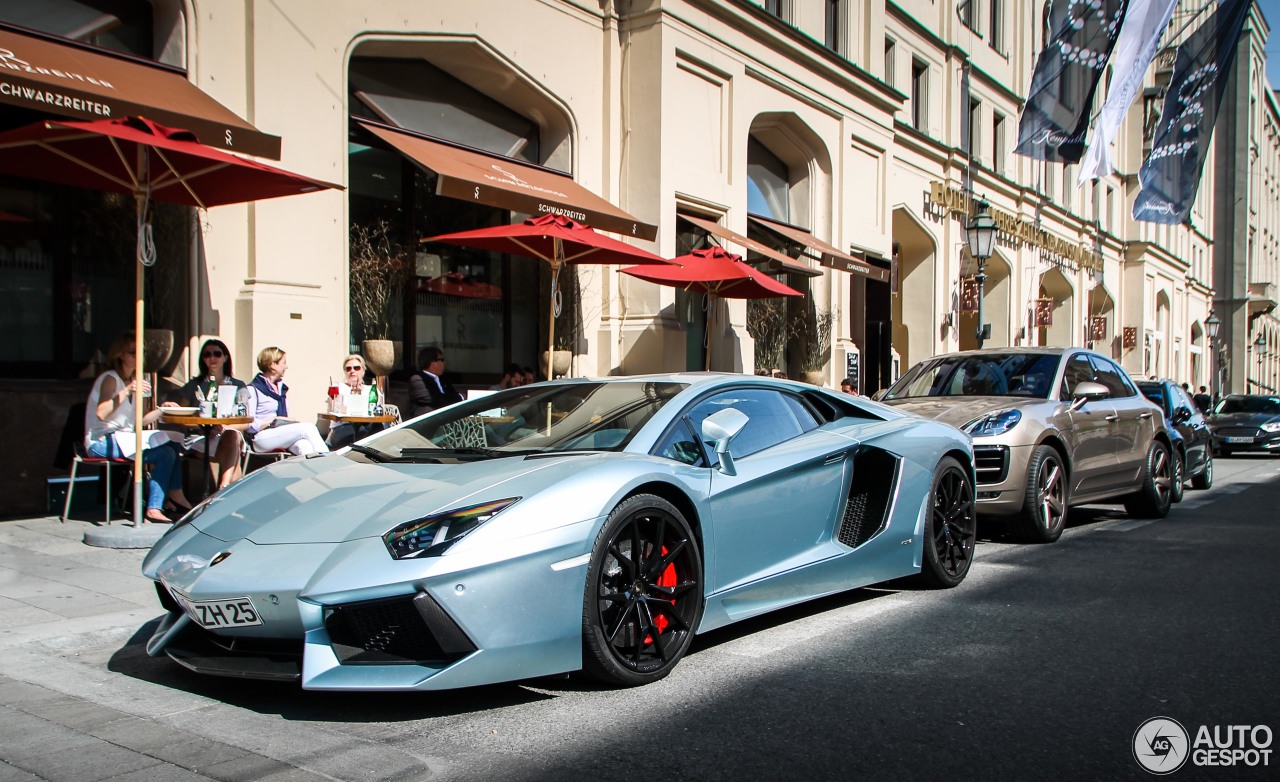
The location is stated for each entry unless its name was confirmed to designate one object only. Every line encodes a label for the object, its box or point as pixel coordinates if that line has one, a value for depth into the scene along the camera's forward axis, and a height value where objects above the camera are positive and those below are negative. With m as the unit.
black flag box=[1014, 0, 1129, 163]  18.92 +5.48
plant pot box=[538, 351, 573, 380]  13.35 +0.16
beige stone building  9.01 +2.59
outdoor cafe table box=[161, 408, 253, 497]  7.47 -0.34
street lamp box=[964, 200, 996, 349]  17.22 +2.31
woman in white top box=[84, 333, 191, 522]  7.66 -0.44
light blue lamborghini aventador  3.49 -0.64
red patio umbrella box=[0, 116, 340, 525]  6.72 +1.46
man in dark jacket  10.27 -0.12
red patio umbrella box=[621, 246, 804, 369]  12.23 +1.17
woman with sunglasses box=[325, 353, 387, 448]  9.45 -0.16
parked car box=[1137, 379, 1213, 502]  12.91 -0.65
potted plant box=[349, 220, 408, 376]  10.99 +0.82
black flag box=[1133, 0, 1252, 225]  23.66 +5.79
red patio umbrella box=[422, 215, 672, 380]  10.22 +1.34
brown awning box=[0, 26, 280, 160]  6.71 +1.99
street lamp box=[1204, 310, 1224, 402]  43.34 +1.46
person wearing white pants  8.53 -0.38
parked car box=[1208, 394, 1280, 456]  22.61 -1.17
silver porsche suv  7.85 -0.44
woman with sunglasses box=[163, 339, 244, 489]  8.27 -0.23
